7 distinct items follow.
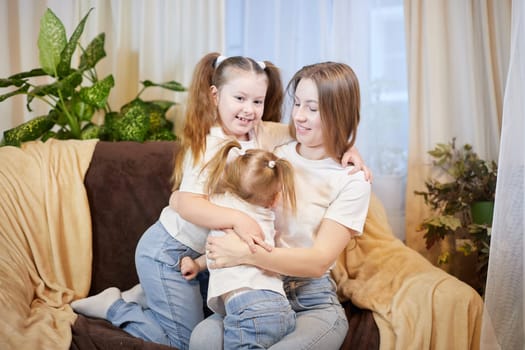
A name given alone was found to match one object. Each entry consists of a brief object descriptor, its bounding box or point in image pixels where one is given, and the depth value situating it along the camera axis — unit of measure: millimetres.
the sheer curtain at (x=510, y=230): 1546
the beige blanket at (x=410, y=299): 1718
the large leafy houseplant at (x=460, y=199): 2449
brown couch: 2279
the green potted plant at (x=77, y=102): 2537
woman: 1615
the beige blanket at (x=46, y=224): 2031
